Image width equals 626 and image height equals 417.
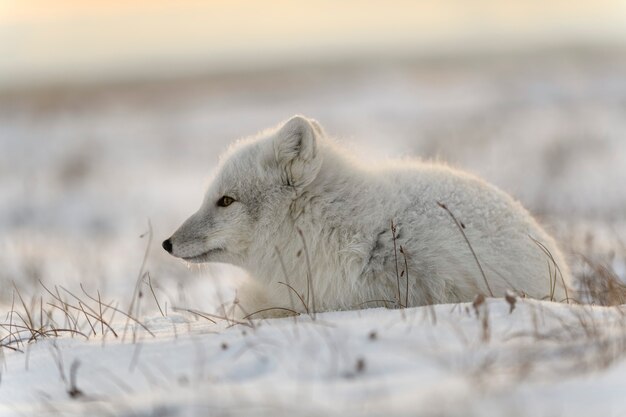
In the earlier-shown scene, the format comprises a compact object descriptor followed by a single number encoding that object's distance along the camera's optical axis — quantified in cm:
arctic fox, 859
